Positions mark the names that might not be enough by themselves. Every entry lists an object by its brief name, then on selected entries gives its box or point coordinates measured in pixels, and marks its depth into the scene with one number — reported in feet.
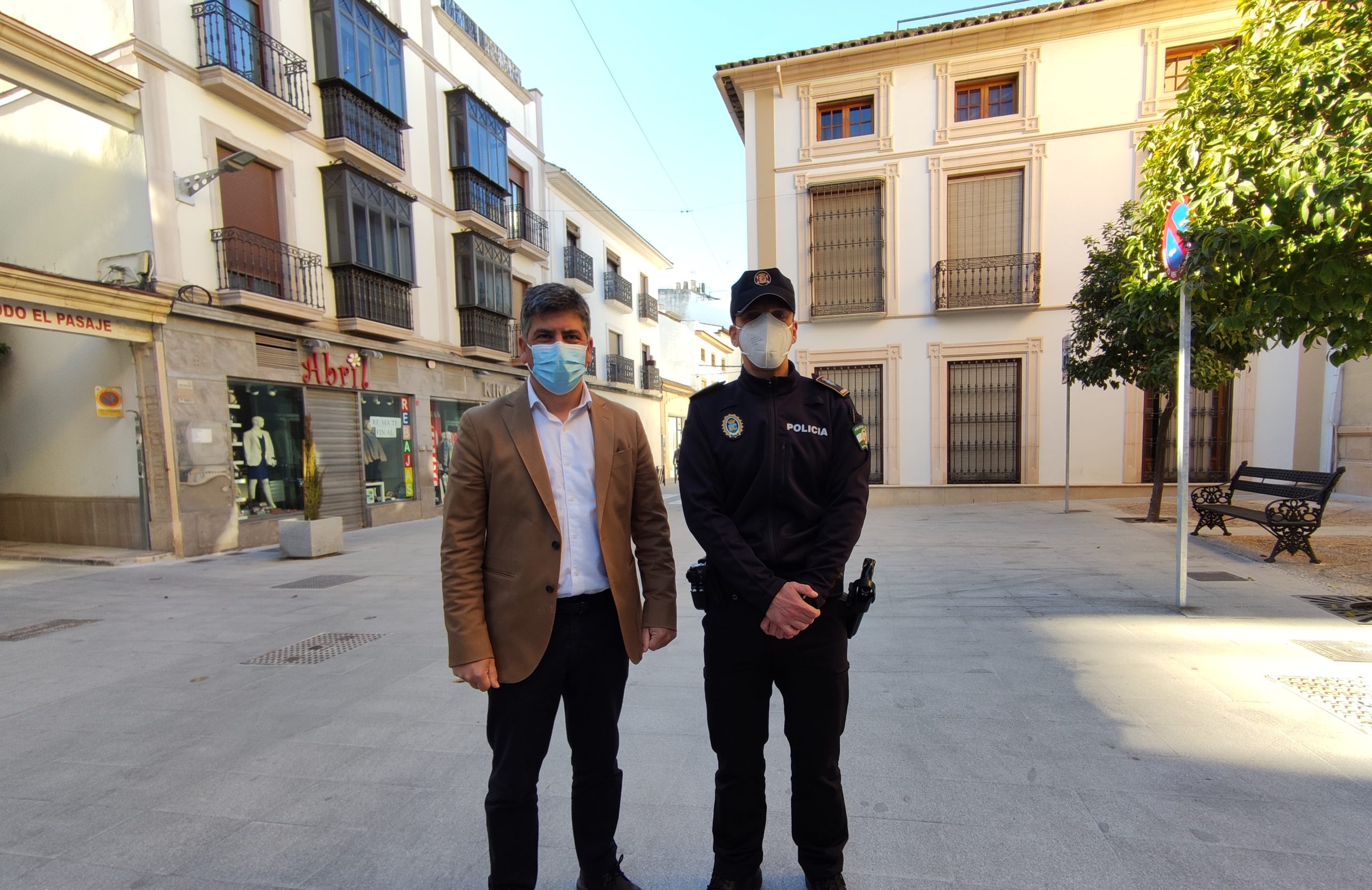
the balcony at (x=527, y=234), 59.06
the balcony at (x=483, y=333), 51.96
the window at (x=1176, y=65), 42.63
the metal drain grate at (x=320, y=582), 23.49
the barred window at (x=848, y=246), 48.67
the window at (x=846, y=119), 48.65
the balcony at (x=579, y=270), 69.92
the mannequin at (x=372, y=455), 42.16
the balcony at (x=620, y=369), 79.82
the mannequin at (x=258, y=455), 34.01
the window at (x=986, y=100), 46.16
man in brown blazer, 6.43
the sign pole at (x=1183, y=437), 16.37
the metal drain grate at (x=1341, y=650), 13.03
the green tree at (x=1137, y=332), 22.75
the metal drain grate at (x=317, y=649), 15.11
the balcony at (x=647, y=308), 90.63
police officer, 6.80
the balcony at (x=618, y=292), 79.82
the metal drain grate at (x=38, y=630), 17.37
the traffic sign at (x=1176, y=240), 15.94
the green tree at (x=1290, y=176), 13.29
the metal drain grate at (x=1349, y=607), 15.48
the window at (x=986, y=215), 46.32
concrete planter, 29.14
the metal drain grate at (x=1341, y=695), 10.52
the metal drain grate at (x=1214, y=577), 19.85
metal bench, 21.45
